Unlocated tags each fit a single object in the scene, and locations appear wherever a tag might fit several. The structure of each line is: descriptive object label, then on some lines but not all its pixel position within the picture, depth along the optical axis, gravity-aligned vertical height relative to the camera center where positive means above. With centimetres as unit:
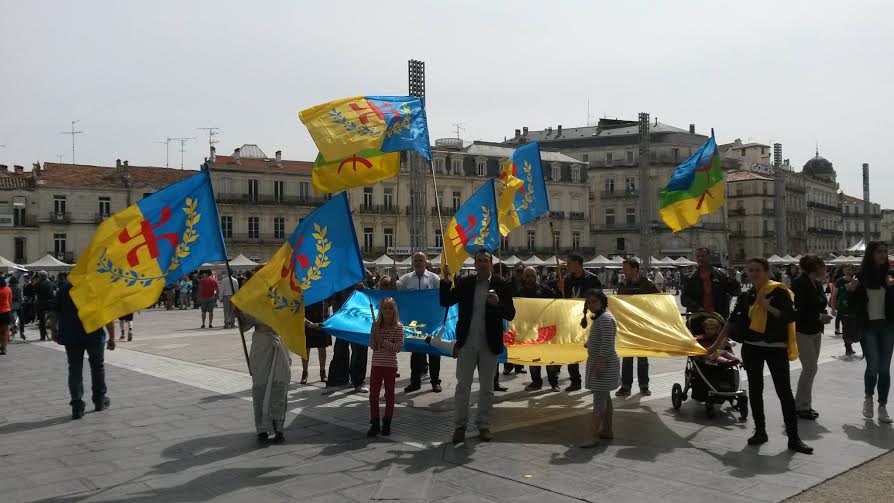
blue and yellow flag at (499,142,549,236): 1255 +96
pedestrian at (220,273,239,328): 2364 -172
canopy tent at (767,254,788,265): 5459 -99
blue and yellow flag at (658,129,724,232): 1342 +98
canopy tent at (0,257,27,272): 3219 -26
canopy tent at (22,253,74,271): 3644 -30
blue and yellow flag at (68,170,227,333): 734 +6
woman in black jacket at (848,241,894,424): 863 -80
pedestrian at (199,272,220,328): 2400 -118
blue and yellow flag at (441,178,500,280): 1096 +36
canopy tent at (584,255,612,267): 5416 -92
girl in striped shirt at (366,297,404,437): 825 -114
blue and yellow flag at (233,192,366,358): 777 -20
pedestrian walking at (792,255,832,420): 857 -83
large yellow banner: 889 -97
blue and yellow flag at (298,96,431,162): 951 +158
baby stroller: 877 -154
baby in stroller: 925 -103
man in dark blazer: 795 -81
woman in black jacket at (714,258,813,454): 740 -91
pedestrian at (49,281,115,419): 938 -111
